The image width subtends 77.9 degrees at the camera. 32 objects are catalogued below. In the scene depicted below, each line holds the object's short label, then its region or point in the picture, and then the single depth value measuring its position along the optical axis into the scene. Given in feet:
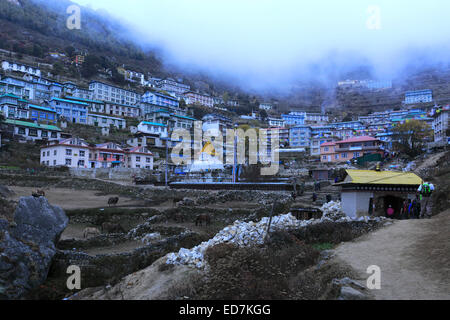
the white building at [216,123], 382.38
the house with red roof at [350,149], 232.94
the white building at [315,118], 549.87
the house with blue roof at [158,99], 400.88
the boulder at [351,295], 24.93
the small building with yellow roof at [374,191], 54.65
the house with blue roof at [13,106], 229.86
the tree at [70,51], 485.36
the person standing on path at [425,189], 52.90
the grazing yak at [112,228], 69.92
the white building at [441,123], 222.48
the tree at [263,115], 533.96
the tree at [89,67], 441.68
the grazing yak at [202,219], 81.46
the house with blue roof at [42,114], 245.63
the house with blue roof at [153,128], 295.89
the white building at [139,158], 220.84
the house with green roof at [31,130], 208.98
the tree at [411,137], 209.36
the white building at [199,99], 521.65
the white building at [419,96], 508.94
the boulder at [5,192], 102.78
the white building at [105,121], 295.89
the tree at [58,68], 398.31
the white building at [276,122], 510.99
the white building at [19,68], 330.26
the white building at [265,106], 642.22
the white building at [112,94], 371.35
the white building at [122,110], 344.30
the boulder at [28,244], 36.27
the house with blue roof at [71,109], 284.00
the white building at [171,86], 530.27
